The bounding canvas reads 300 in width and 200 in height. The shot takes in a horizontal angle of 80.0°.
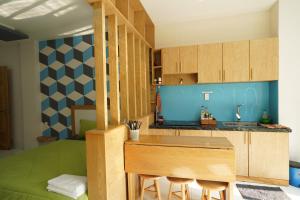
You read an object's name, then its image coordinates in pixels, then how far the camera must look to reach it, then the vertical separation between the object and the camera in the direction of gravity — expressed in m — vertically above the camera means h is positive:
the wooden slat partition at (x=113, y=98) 1.61 -0.04
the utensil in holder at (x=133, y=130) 2.04 -0.41
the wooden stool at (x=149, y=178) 1.97 -0.96
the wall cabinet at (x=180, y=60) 3.23 +0.62
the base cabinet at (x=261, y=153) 2.66 -0.93
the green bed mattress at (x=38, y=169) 1.68 -0.91
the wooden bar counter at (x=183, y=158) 1.74 -0.67
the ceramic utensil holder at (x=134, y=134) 2.03 -0.46
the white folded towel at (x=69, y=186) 1.57 -0.82
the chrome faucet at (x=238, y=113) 3.32 -0.37
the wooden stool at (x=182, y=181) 1.86 -0.92
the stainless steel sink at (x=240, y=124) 3.14 -0.56
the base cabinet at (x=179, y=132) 2.96 -0.66
